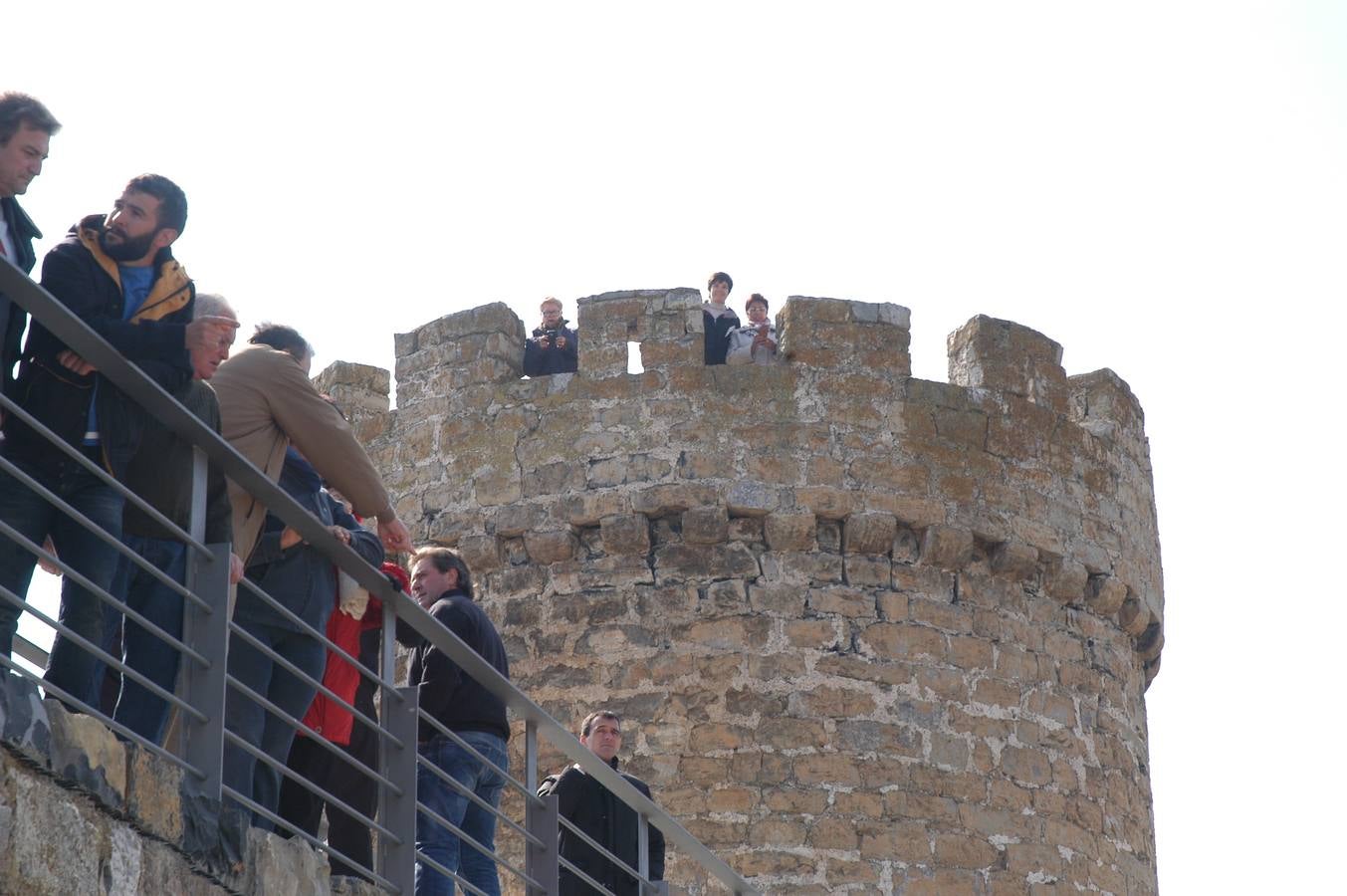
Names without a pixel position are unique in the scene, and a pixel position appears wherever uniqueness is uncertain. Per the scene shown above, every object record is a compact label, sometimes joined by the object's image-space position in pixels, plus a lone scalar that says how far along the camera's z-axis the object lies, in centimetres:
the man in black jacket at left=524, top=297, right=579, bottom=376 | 2122
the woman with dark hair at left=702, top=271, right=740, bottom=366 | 2098
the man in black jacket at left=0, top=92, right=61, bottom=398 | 955
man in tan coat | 1118
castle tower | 1934
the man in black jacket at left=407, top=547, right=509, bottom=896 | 1245
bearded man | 873
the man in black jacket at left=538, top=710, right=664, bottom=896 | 1459
